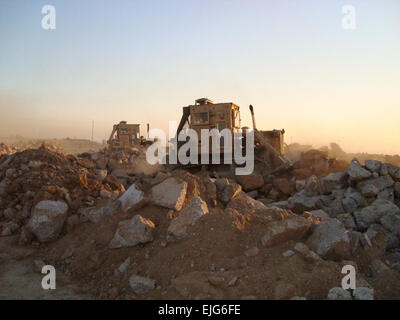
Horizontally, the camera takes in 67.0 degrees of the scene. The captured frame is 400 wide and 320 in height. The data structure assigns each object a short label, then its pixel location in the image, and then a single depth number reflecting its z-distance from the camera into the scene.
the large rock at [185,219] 4.56
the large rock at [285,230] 4.23
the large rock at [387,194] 7.10
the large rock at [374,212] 6.29
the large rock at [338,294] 3.20
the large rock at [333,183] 8.34
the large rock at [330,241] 4.14
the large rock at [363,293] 3.19
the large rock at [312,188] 8.51
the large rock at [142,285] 3.75
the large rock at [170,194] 5.32
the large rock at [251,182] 10.84
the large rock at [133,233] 4.67
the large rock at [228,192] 6.07
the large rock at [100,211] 5.51
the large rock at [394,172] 7.86
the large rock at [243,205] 5.43
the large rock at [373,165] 7.90
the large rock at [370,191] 7.30
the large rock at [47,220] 5.43
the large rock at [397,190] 7.38
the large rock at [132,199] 5.32
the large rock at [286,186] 10.33
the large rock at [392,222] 5.75
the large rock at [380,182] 7.45
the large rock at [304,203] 7.79
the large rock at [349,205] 7.15
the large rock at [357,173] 7.76
